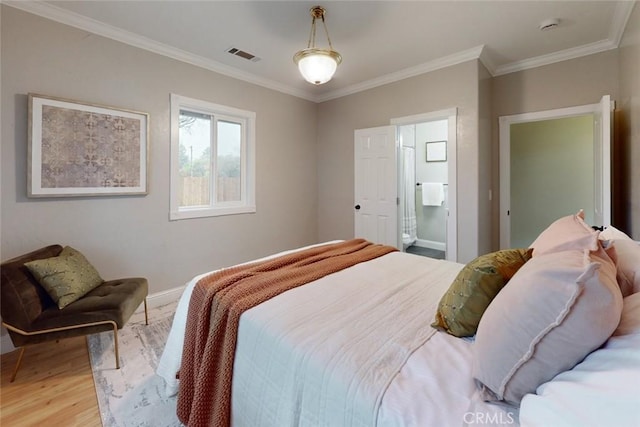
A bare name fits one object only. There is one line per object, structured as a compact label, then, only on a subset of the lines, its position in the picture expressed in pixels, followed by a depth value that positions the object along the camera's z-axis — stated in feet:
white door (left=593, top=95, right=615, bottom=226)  7.90
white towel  17.99
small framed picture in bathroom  17.70
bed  2.04
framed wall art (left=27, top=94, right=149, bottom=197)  7.57
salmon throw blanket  4.15
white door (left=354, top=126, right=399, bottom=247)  12.64
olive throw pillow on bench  6.52
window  10.52
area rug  5.29
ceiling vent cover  10.17
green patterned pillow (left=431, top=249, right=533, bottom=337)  3.47
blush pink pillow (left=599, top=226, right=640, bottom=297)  3.12
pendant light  7.18
